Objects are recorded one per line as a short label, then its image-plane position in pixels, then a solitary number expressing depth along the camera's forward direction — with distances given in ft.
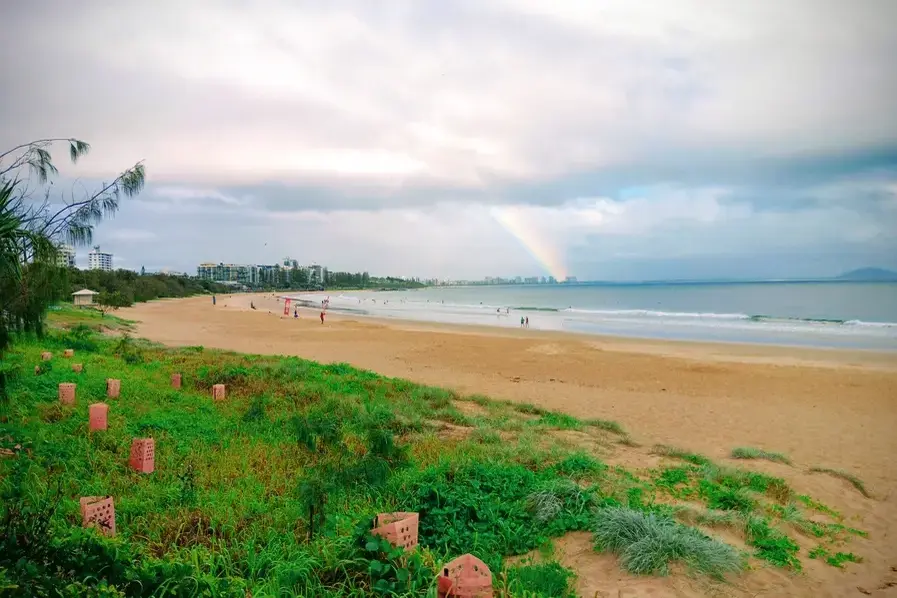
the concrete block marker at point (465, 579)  10.65
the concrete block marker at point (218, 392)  30.30
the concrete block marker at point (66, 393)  25.53
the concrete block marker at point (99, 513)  12.96
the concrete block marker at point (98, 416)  22.06
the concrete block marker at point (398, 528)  12.37
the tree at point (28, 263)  16.30
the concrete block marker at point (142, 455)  18.15
